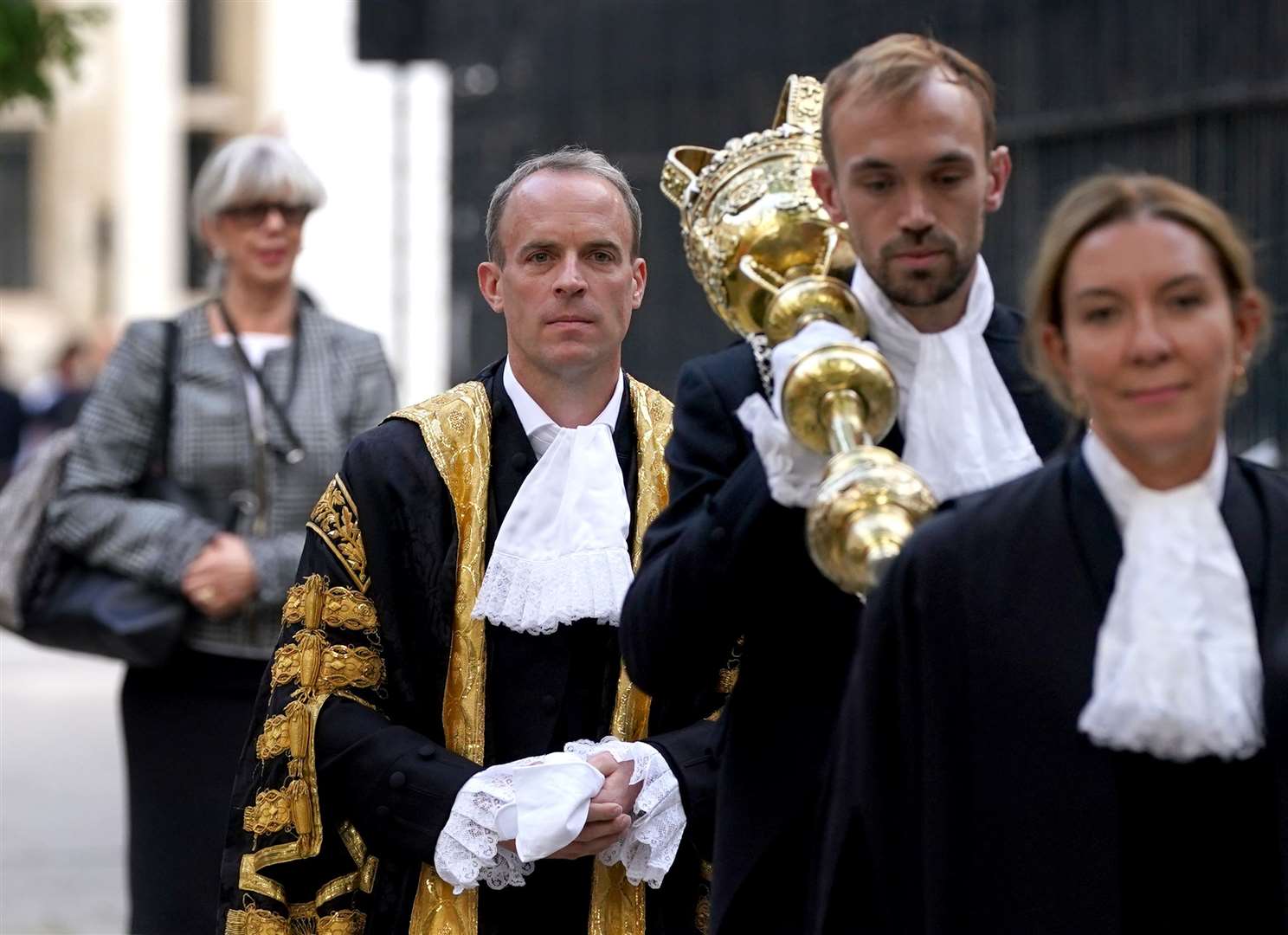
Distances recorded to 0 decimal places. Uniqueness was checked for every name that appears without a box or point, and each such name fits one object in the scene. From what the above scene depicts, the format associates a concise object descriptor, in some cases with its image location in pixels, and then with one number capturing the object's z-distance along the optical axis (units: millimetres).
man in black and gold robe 6095
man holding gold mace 5036
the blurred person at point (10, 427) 25581
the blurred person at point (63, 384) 25081
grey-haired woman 8198
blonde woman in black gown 4102
